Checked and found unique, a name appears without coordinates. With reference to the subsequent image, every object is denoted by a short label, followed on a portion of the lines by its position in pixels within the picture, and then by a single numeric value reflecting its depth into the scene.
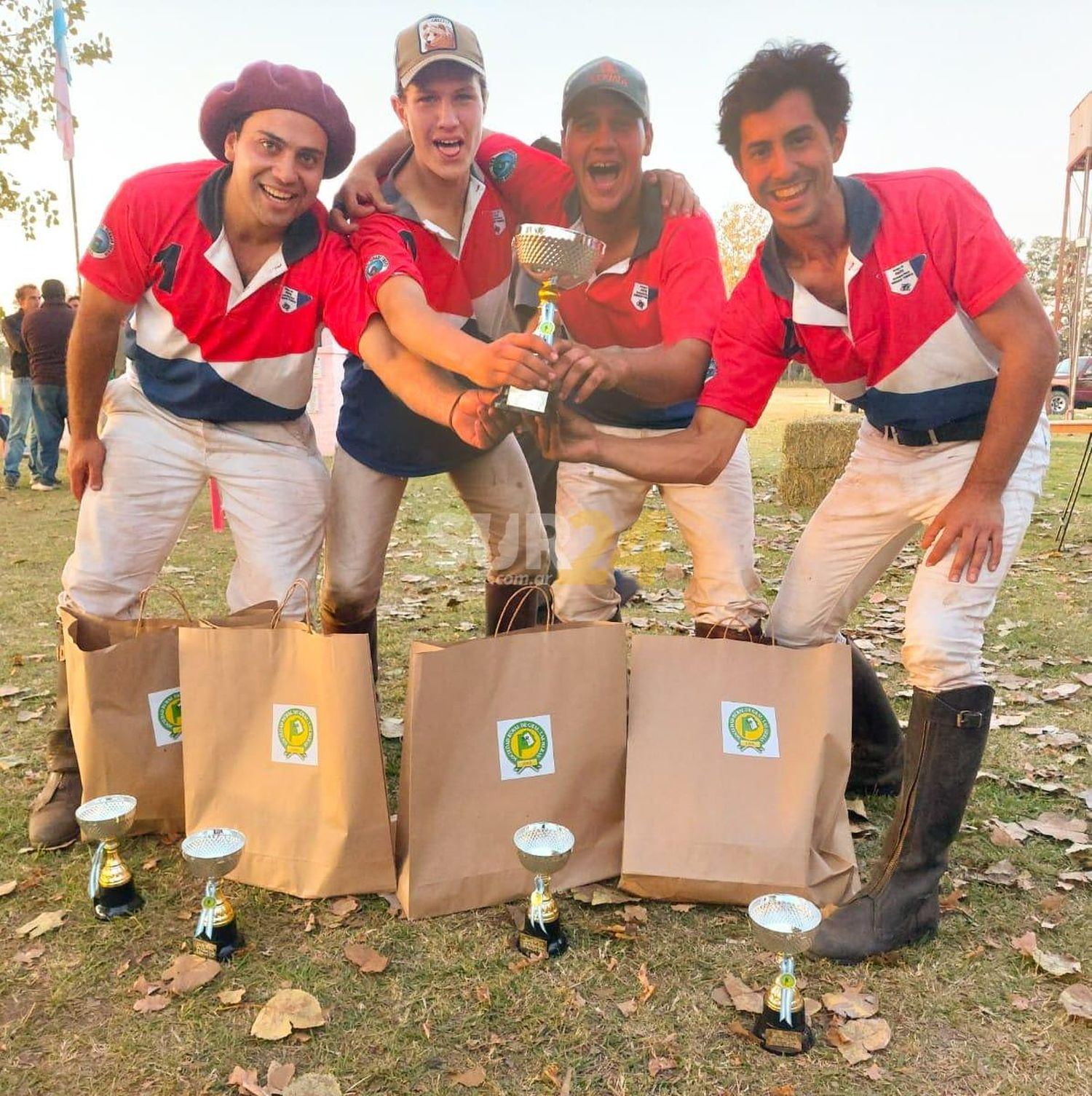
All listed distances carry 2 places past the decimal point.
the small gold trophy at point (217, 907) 2.20
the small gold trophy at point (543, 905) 2.23
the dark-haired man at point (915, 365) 2.30
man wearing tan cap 2.69
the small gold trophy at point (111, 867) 2.34
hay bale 8.03
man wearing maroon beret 2.71
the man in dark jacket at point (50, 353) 9.30
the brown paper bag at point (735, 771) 2.38
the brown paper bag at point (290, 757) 2.35
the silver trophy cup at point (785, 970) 1.91
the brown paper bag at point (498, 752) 2.31
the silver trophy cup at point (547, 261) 2.43
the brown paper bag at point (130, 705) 2.60
